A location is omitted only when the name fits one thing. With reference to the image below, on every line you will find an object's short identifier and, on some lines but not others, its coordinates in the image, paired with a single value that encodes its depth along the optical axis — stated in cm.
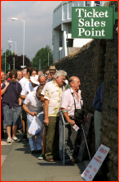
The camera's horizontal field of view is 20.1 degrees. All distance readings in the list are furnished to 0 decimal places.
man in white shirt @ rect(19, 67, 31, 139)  1069
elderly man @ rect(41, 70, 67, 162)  739
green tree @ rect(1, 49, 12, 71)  11162
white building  3336
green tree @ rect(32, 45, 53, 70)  12912
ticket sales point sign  539
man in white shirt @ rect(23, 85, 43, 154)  835
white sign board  548
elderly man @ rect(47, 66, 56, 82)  960
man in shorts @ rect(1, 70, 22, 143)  1020
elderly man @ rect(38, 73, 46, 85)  838
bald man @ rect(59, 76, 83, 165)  687
